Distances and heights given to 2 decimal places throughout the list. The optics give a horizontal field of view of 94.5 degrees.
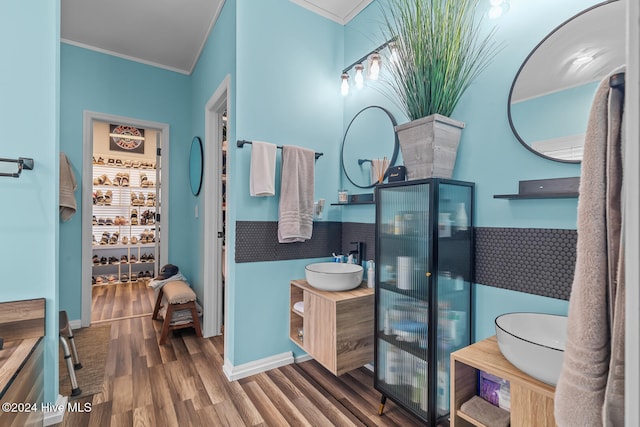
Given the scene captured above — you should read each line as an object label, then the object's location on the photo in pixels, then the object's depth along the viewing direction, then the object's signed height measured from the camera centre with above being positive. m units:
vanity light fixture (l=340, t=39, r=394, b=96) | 1.99 +1.04
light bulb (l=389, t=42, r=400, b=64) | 1.76 +0.98
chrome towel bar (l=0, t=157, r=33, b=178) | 1.45 +0.24
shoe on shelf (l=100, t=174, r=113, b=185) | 4.91 +0.52
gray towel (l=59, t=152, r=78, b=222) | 2.75 +0.19
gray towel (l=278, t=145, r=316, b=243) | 2.15 +0.11
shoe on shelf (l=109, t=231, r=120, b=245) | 4.93 -0.46
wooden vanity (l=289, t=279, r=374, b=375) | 1.81 -0.74
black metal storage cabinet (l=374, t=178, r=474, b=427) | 1.43 -0.39
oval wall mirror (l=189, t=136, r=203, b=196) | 3.12 +0.51
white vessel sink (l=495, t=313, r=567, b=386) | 0.94 -0.48
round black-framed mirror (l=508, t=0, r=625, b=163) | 1.13 +0.57
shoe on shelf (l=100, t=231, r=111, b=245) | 4.88 -0.45
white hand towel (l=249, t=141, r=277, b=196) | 2.05 +0.28
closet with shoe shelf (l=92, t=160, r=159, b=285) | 4.89 -0.16
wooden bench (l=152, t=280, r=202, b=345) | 2.60 -0.84
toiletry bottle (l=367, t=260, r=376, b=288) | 2.05 -0.45
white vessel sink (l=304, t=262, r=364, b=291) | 1.92 -0.45
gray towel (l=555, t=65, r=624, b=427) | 0.47 -0.12
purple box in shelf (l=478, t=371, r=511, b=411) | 1.26 -0.79
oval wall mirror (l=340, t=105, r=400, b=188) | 2.09 +0.51
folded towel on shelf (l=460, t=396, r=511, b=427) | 1.18 -0.83
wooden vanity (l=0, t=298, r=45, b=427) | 1.15 -0.65
